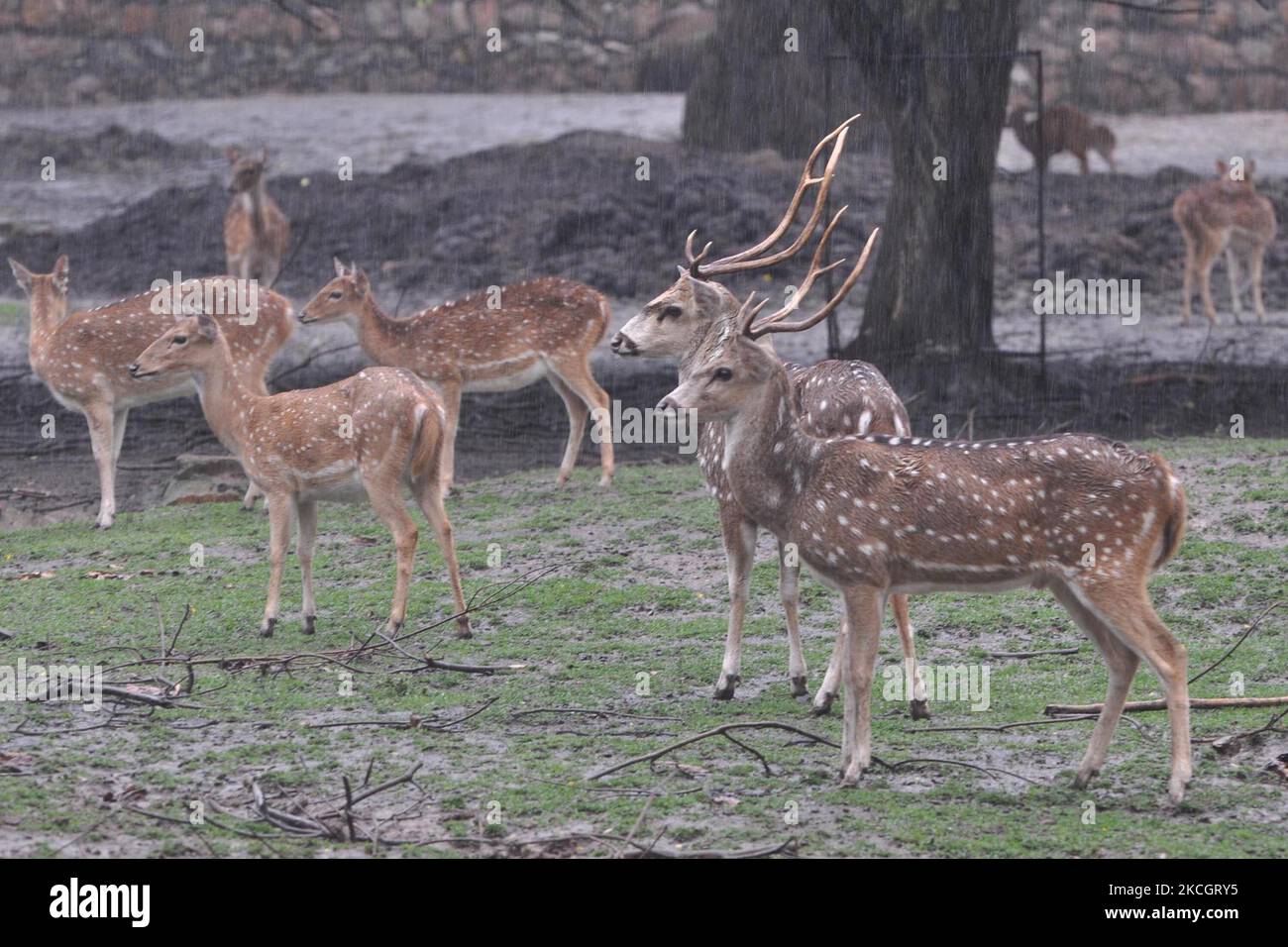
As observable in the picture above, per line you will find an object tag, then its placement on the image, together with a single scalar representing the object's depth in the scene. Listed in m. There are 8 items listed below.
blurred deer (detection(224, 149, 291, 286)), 16.11
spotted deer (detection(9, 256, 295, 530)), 11.60
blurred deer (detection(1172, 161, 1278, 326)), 15.80
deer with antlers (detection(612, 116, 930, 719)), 7.54
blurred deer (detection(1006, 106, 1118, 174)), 20.05
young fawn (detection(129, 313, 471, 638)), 8.51
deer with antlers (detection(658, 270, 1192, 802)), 6.14
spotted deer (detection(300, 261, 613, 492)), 12.01
